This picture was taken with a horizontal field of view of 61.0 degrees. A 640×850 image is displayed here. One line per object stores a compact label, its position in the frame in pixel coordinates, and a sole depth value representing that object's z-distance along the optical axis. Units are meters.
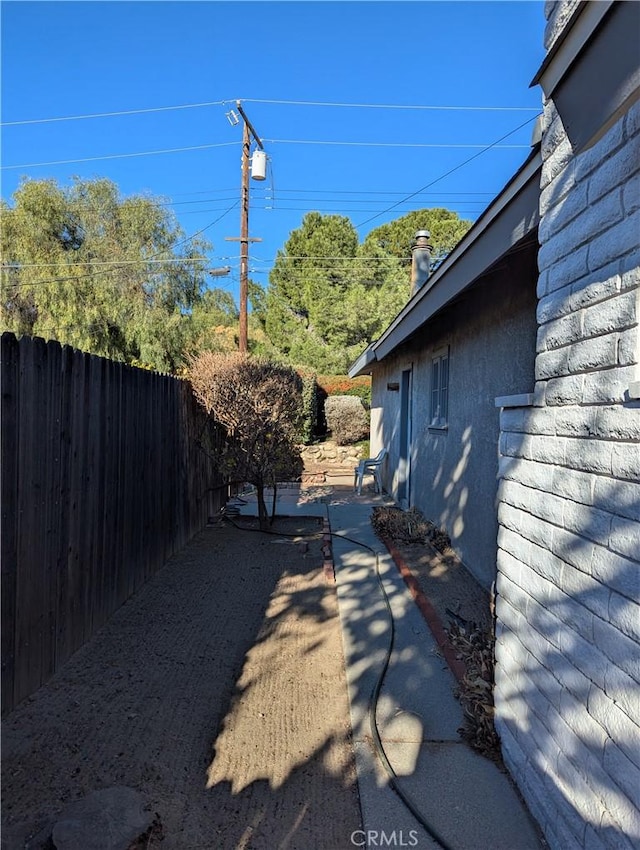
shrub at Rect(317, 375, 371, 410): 20.50
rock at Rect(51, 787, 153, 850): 1.90
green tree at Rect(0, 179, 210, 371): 18.73
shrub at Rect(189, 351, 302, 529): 6.98
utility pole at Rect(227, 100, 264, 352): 16.03
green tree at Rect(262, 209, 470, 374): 24.27
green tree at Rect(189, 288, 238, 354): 20.17
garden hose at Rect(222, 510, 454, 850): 2.16
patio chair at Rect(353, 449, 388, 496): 11.12
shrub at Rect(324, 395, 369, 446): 18.33
